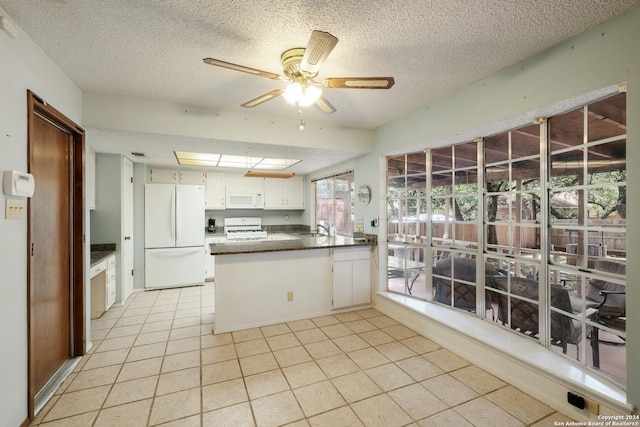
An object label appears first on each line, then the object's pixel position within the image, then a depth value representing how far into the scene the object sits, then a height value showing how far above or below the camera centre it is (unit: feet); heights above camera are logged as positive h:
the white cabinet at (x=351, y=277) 11.73 -2.71
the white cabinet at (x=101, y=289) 11.01 -3.02
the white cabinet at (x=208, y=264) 16.12 -2.92
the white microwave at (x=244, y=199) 17.74 +1.01
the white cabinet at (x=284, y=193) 18.89 +1.47
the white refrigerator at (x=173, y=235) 14.55 -1.10
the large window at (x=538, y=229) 5.99 -0.44
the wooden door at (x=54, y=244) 6.09 -0.75
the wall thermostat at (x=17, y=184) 4.94 +0.59
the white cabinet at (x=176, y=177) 15.81 +2.24
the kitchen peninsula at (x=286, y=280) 10.00 -2.60
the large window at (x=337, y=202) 15.51 +0.75
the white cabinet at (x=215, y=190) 17.21 +1.53
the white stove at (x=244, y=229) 17.31 -0.96
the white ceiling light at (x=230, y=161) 13.09 +2.80
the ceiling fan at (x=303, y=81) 5.16 +2.71
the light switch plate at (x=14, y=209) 5.00 +0.12
